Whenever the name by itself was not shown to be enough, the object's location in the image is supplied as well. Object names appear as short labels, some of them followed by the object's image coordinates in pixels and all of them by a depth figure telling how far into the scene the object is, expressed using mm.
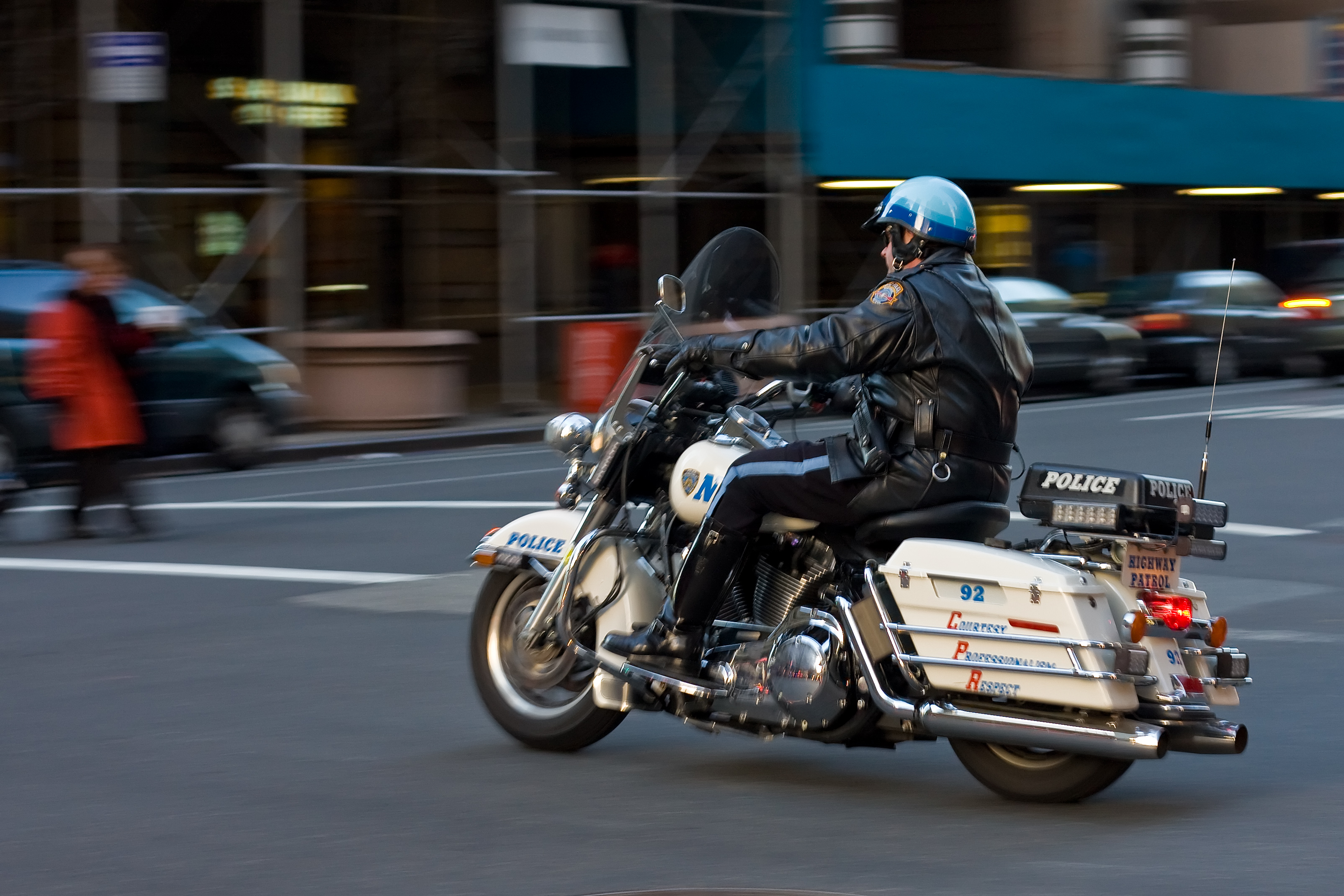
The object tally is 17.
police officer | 5582
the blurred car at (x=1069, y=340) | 24031
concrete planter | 21156
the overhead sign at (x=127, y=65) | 18781
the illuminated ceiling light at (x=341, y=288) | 22266
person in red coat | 12281
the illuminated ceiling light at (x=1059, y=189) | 32562
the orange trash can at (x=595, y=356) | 21375
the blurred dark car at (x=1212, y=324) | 25703
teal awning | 28156
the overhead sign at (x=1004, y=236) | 31984
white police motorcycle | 5379
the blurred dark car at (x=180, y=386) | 15633
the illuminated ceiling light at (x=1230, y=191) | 36656
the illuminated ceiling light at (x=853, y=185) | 28453
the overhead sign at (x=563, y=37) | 23062
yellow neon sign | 20891
